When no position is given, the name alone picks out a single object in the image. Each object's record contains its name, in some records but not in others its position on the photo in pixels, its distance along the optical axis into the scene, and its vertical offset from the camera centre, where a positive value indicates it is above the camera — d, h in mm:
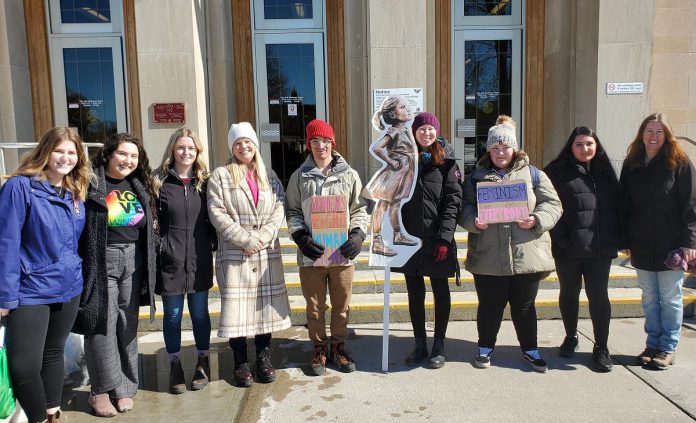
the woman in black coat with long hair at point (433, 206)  3713 -517
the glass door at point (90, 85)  7402 +905
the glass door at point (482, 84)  7898 +828
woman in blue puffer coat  2609 -626
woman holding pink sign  3633 -829
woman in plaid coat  3477 -743
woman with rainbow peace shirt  3043 -796
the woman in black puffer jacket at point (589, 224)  3707 -673
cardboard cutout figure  3717 -333
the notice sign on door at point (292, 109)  7797 +484
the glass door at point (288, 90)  7688 +782
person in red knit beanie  3666 -713
